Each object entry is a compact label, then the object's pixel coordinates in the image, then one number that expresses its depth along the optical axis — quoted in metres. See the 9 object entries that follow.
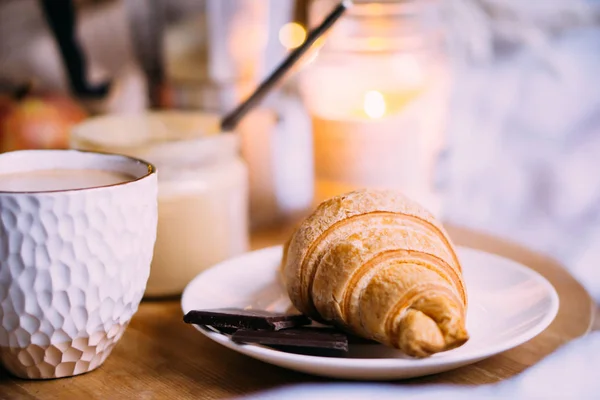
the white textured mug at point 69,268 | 0.45
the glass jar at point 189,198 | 0.66
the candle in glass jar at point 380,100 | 0.81
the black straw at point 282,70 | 0.61
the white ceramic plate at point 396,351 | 0.44
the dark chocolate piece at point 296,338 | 0.46
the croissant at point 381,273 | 0.45
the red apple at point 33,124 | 0.98
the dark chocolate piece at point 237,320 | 0.49
